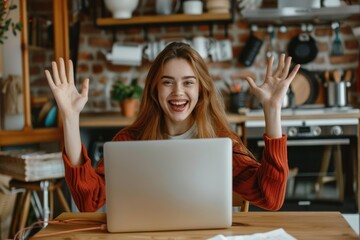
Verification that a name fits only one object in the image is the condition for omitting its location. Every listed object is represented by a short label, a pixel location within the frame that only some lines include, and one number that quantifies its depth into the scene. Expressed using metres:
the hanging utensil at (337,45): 3.54
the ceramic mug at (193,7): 3.37
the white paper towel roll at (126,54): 3.57
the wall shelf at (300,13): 3.28
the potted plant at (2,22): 2.46
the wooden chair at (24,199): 2.82
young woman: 1.45
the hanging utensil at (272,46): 3.58
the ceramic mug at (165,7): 3.44
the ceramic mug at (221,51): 3.58
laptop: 1.19
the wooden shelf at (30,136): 3.06
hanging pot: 3.55
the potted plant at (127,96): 3.29
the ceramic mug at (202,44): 3.51
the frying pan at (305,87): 3.54
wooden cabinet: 3.06
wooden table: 1.22
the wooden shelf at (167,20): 3.33
